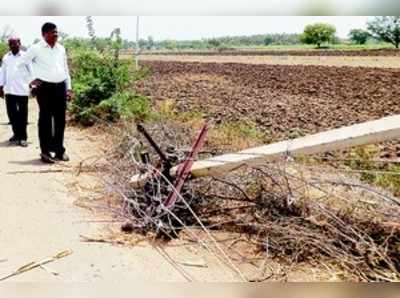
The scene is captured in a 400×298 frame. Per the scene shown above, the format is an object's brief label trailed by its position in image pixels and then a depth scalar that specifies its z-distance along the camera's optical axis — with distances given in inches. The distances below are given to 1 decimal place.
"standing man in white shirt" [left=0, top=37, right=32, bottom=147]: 278.5
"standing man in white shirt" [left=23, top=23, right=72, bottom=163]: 224.5
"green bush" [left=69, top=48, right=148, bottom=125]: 336.2
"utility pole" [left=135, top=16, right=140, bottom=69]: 425.7
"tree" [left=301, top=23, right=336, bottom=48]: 2385.1
